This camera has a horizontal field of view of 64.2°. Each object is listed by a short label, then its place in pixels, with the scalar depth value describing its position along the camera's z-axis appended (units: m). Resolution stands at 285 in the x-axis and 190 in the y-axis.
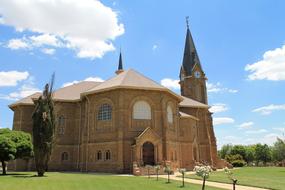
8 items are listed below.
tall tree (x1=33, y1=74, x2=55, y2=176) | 20.84
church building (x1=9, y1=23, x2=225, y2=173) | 26.80
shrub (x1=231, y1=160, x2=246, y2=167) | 47.48
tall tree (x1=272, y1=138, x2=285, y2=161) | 54.25
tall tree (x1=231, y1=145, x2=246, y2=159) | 82.07
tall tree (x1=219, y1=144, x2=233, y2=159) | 99.66
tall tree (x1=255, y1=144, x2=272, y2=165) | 80.28
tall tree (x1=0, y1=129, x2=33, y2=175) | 22.07
